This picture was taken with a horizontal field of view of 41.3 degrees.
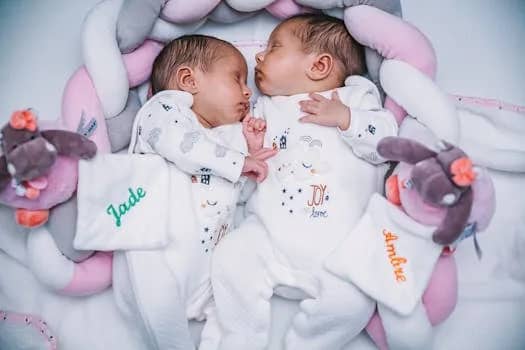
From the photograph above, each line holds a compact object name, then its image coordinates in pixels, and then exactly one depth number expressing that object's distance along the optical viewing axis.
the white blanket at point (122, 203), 1.49
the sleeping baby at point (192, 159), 1.50
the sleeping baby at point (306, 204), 1.53
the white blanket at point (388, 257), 1.46
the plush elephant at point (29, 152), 1.33
